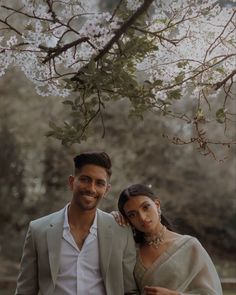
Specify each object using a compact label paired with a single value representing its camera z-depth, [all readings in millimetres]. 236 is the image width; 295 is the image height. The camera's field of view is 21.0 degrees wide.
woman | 2477
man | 2400
